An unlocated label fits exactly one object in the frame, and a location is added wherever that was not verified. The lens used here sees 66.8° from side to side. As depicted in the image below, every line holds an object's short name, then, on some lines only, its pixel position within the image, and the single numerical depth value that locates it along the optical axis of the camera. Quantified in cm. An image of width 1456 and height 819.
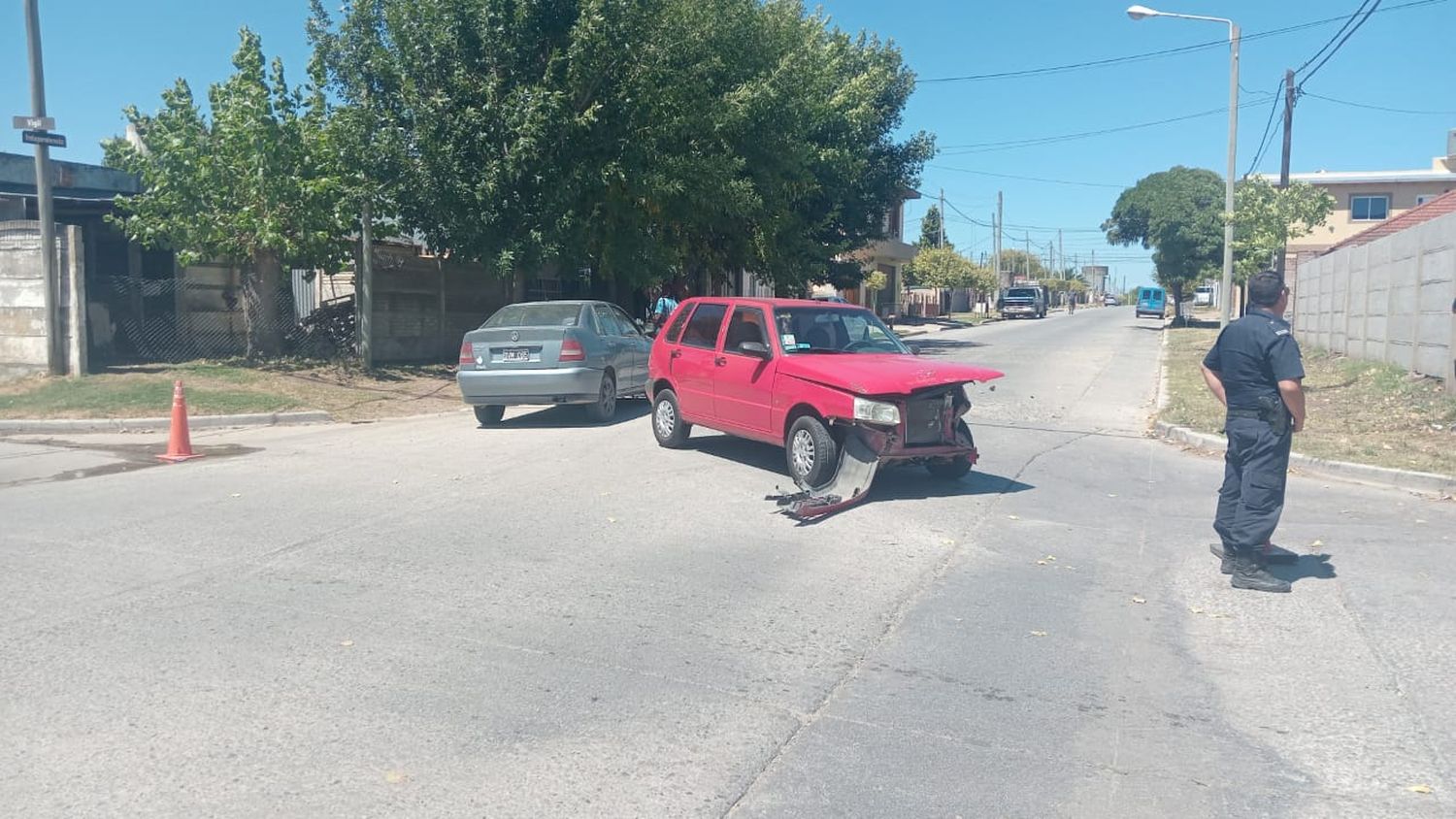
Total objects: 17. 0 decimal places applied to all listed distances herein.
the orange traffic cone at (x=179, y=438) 1167
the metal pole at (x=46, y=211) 1573
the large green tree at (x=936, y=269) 6894
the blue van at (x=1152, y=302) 6862
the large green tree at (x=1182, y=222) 5150
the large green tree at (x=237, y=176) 1747
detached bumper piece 858
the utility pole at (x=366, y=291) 1925
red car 897
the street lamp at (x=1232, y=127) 2538
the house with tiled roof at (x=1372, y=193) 4806
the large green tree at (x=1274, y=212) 2017
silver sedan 1365
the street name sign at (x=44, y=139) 1553
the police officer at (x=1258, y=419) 656
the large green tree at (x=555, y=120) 1850
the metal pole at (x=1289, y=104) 3094
